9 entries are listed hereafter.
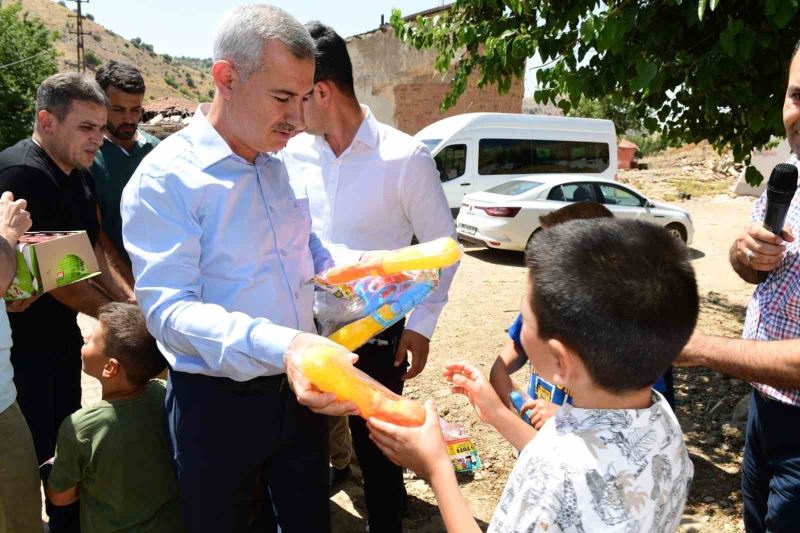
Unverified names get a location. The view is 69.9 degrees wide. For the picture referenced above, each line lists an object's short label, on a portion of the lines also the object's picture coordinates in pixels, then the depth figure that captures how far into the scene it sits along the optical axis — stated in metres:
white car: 10.37
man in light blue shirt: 1.64
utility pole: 41.84
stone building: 17.73
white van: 12.54
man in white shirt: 2.59
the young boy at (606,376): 1.13
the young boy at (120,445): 2.12
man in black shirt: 2.58
